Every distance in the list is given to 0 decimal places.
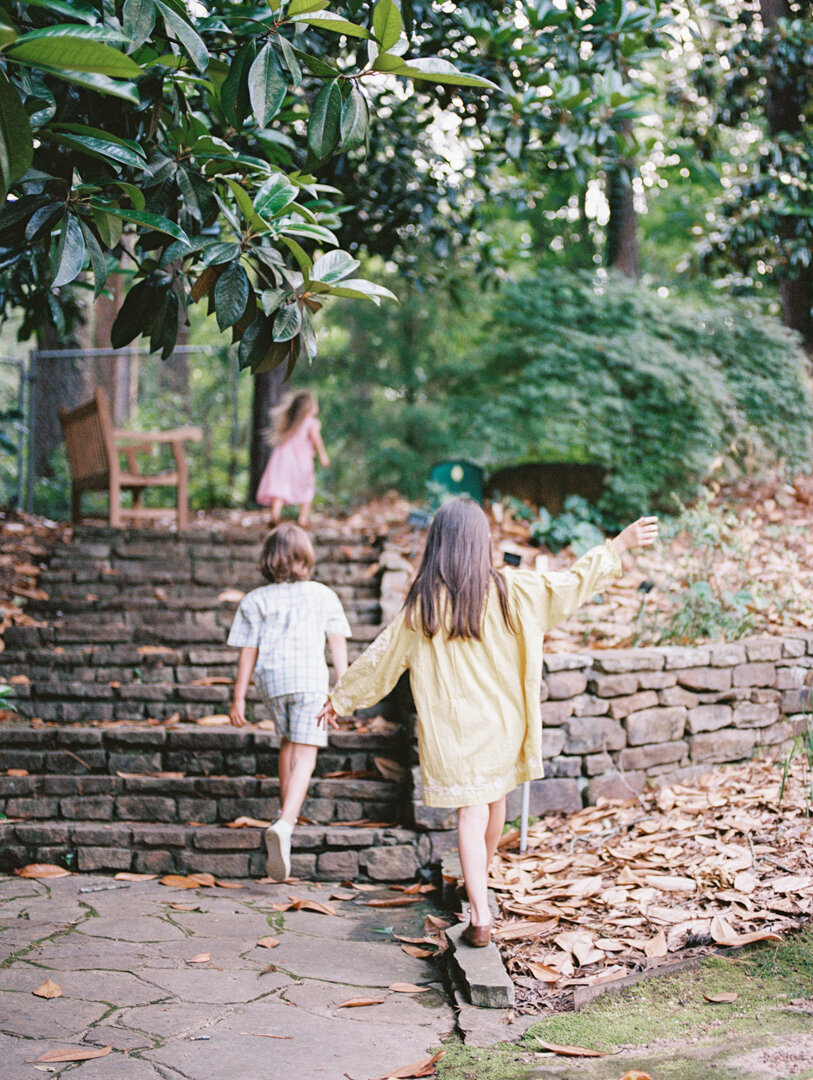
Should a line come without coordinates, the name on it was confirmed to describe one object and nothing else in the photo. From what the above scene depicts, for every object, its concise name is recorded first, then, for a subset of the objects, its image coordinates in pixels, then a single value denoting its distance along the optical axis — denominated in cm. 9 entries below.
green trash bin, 936
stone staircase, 414
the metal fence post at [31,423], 964
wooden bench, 778
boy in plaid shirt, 406
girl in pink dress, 852
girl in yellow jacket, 312
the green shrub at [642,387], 806
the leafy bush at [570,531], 757
